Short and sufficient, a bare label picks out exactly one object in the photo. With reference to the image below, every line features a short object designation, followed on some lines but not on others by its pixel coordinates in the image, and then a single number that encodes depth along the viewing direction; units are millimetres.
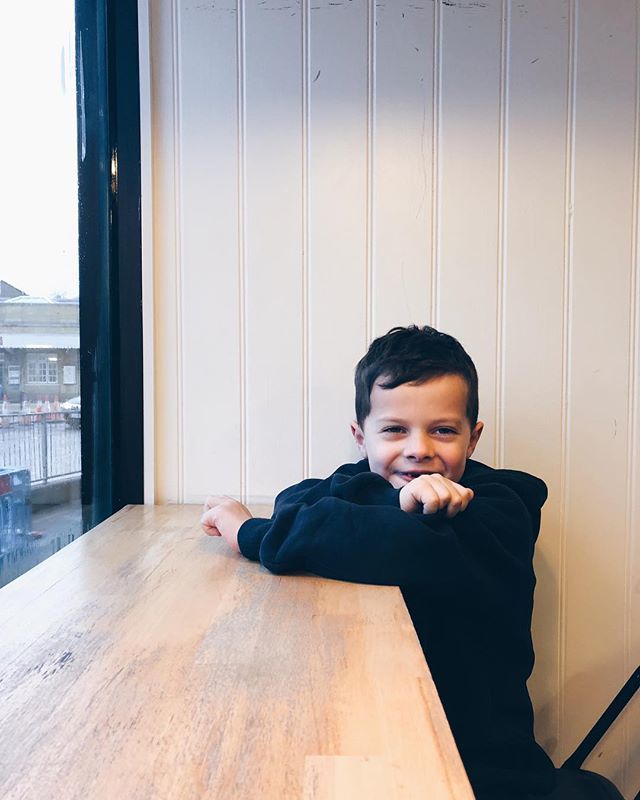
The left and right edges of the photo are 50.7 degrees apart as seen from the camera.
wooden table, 426
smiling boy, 822
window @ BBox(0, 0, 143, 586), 1027
